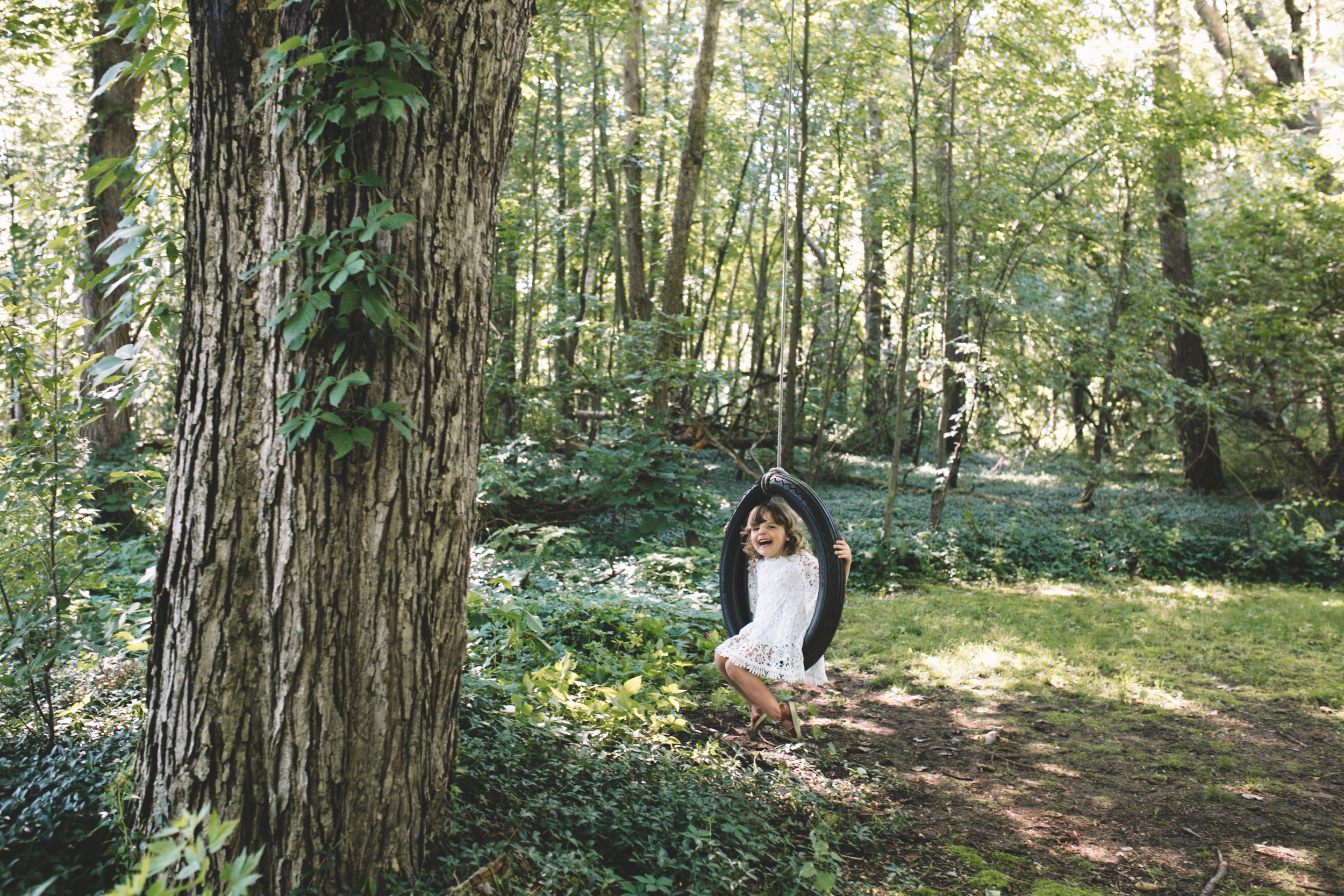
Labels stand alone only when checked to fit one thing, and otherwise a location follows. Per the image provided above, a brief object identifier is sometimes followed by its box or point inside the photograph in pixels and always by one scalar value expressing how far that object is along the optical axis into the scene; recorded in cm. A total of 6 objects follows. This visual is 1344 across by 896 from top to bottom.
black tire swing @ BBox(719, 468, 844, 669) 359
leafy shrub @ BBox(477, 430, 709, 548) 805
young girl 398
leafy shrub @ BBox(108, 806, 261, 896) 132
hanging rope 386
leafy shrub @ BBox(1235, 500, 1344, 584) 888
